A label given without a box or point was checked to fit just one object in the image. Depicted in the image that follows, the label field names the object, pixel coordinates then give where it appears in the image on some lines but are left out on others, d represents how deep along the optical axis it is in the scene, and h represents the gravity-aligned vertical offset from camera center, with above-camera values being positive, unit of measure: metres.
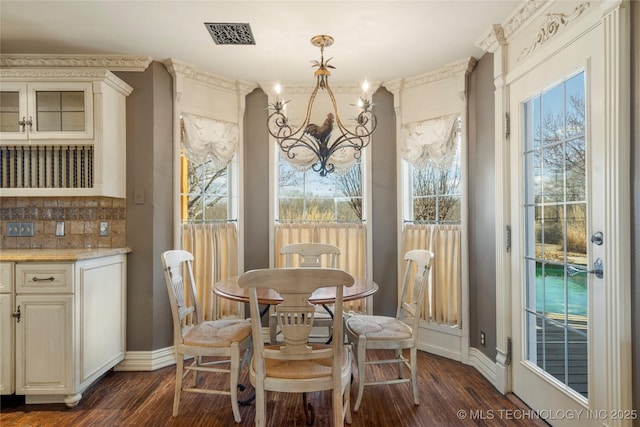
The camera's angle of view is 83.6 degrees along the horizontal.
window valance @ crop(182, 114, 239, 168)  3.24 +0.71
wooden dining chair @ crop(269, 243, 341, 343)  2.98 -0.31
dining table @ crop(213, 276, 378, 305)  2.03 -0.48
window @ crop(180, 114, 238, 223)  3.27 +0.44
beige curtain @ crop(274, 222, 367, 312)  3.52 -0.23
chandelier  2.22 +0.61
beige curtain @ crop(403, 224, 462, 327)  3.15 -0.49
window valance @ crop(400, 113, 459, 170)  3.20 +0.67
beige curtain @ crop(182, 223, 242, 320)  3.27 -0.40
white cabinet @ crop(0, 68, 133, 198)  2.70 +0.64
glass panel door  1.88 -0.12
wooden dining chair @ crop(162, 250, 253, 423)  2.15 -0.77
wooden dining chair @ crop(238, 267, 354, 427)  1.67 -0.67
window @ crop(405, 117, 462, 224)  3.22 +0.23
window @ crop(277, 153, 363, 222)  3.65 +0.21
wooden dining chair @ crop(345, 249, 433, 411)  2.27 -0.77
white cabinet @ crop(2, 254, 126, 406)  2.33 -0.76
